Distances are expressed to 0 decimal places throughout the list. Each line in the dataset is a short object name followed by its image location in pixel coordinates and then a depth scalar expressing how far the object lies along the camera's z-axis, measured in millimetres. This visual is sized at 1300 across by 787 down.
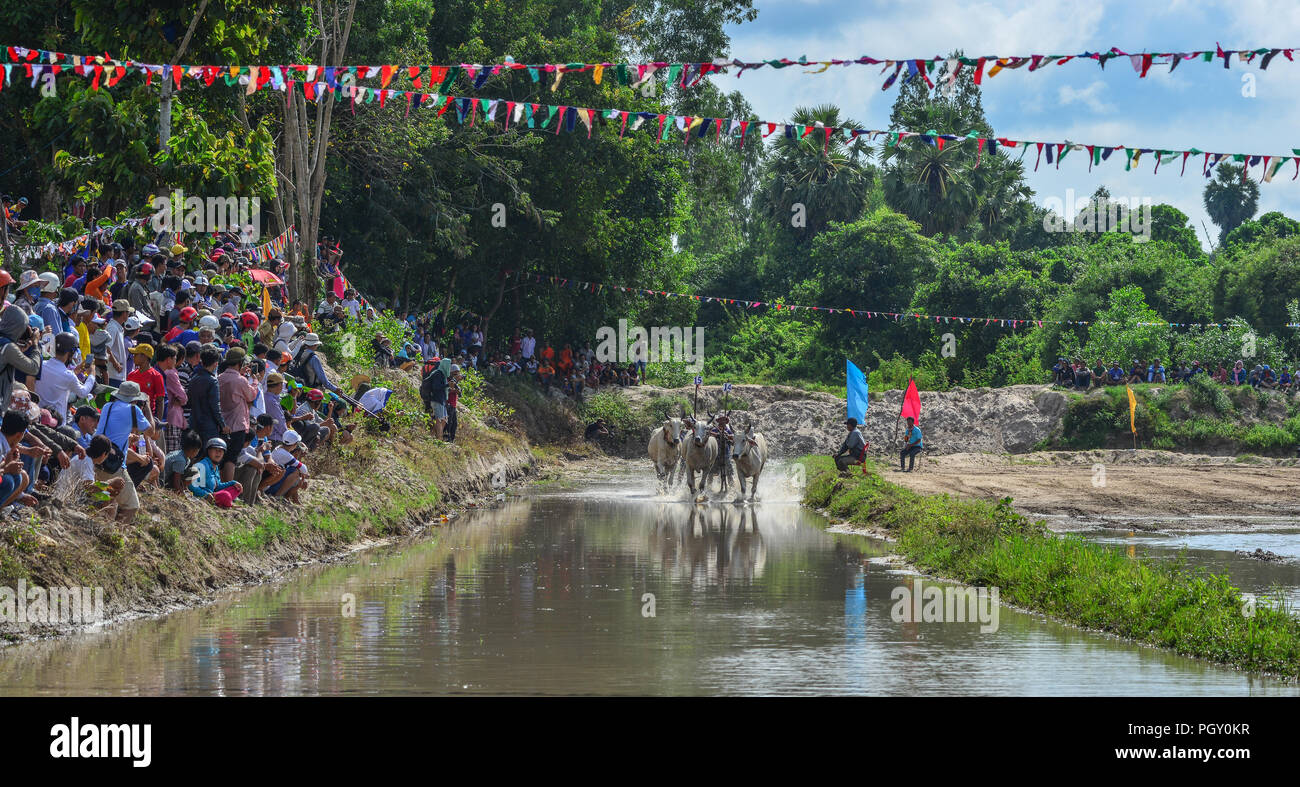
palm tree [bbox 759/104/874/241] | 66500
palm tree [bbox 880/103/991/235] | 70812
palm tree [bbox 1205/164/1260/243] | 103625
